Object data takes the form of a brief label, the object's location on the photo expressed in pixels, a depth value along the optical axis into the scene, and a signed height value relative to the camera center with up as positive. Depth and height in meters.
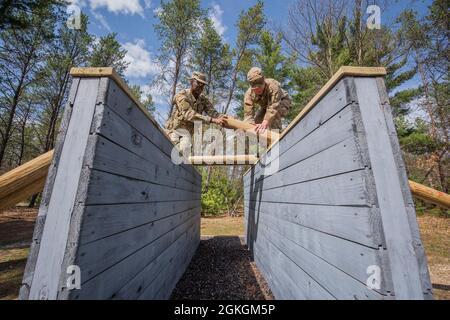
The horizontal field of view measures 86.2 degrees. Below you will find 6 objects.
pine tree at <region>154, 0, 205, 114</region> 13.77 +10.45
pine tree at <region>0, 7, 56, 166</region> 11.75 +7.77
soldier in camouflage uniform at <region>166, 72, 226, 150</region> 3.72 +1.58
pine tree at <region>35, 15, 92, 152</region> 13.12 +7.74
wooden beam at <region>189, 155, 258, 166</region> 4.23 +0.96
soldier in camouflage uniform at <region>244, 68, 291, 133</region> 3.68 +1.88
